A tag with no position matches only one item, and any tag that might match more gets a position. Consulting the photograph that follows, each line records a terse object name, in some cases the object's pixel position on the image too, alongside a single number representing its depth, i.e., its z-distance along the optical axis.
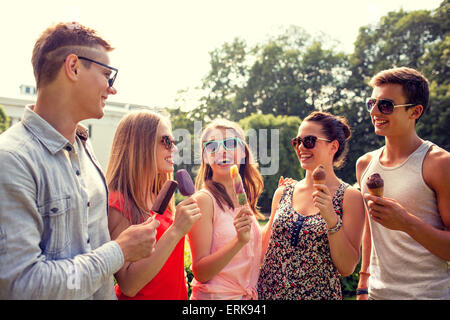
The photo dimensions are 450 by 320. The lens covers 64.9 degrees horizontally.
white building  42.56
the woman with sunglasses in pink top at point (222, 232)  2.99
